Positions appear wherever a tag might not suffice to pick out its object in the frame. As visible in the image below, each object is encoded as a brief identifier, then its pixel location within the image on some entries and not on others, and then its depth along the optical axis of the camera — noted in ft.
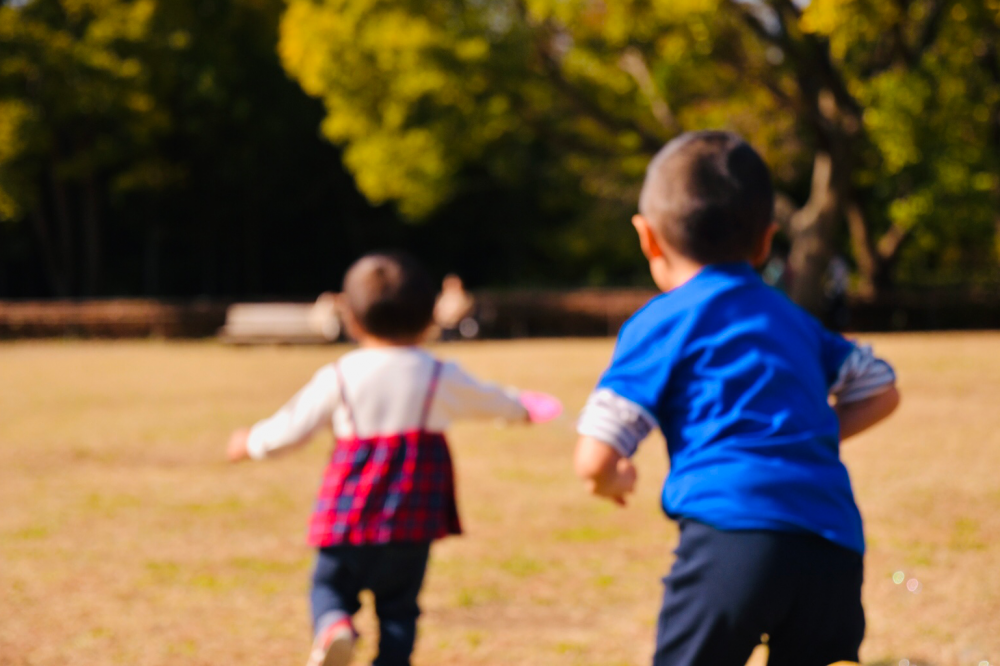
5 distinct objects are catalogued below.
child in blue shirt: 6.28
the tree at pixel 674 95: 63.05
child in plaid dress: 10.05
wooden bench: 74.84
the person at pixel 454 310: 76.54
